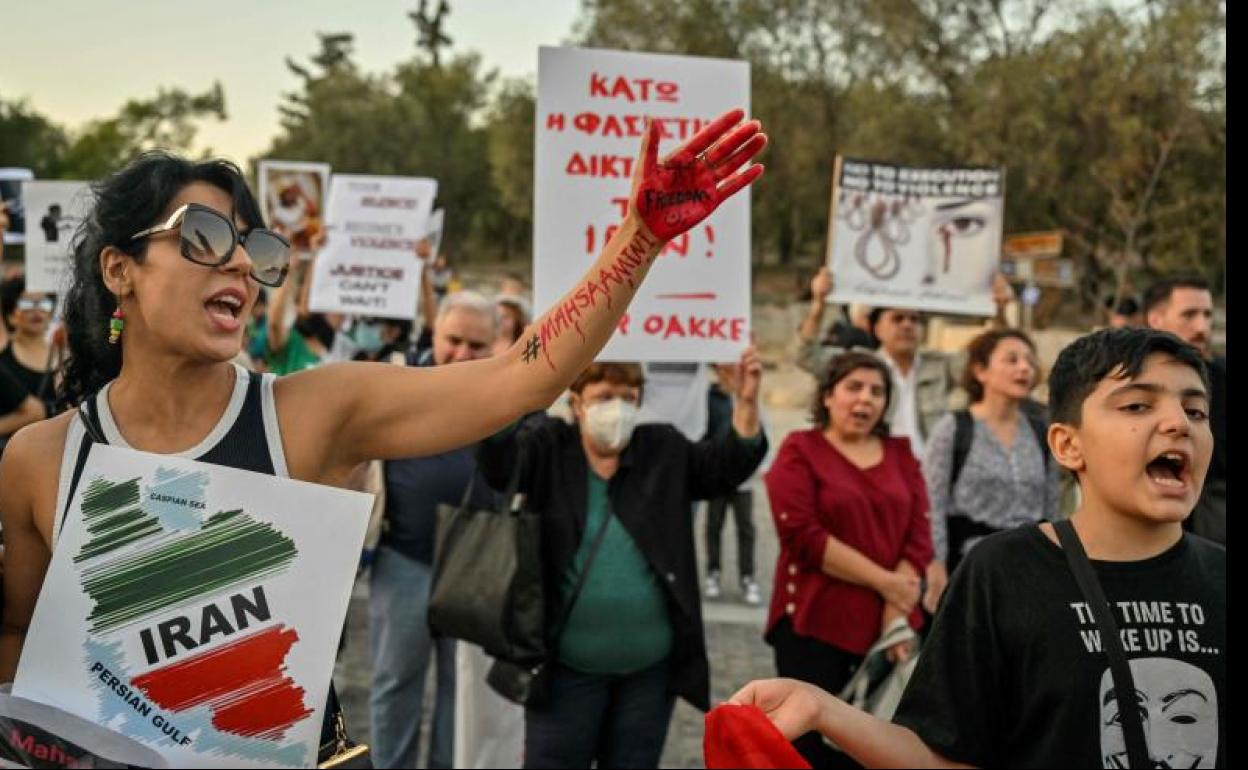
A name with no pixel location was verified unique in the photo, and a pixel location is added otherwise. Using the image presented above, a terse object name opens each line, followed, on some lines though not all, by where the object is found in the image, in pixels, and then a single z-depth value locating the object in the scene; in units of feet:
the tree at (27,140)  188.03
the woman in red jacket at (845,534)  16.71
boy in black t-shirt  7.46
